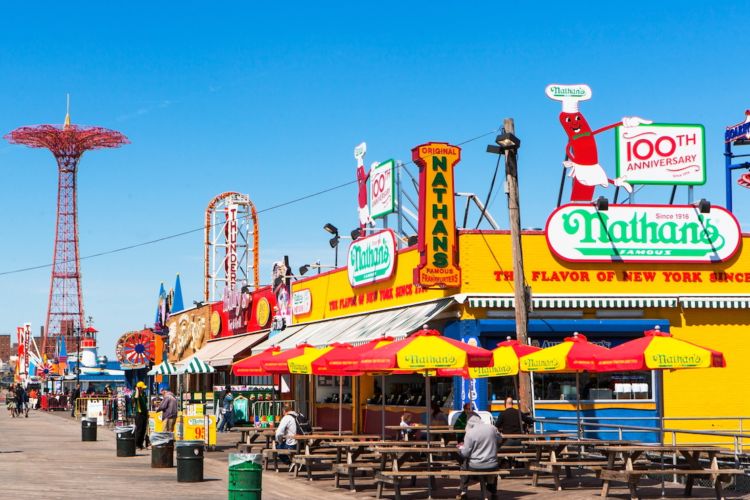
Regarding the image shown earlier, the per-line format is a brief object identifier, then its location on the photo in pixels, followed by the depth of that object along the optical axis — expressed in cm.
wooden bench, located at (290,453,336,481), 2177
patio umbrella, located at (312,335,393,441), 2216
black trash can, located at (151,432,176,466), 2484
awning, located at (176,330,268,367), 4347
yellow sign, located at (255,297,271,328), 4444
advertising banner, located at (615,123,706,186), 2928
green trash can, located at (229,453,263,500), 1634
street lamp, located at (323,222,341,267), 3722
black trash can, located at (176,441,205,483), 2144
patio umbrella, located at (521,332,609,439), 1980
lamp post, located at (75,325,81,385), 7719
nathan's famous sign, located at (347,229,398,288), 3097
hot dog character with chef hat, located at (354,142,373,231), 3472
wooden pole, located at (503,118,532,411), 2341
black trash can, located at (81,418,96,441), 3644
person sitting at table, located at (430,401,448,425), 2528
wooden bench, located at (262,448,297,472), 2306
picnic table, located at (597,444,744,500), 1650
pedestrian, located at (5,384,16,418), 6831
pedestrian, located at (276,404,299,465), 2384
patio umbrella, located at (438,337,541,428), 2186
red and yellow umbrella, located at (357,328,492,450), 1864
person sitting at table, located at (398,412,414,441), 2318
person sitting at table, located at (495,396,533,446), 2192
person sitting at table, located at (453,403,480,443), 2169
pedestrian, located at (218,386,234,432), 3984
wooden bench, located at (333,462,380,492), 1962
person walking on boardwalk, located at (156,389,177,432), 3144
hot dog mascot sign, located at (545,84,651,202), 2919
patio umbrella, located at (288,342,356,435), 2336
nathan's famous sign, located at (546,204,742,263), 2764
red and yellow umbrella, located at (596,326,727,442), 1831
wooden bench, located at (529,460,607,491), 1850
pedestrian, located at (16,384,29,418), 6625
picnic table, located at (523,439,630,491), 1888
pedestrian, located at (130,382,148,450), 3059
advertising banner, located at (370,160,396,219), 3170
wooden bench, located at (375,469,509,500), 1677
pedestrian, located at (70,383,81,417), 6425
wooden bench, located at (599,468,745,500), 1642
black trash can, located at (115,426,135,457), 2875
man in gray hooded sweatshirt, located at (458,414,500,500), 1675
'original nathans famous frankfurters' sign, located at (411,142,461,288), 2658
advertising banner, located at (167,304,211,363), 5625
